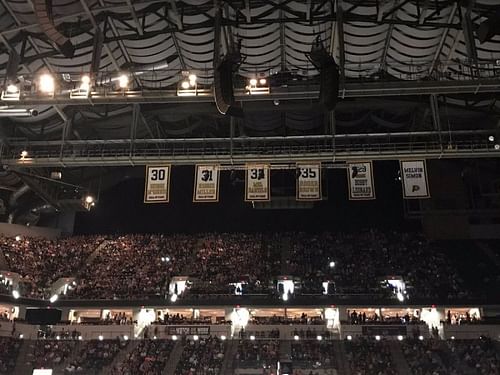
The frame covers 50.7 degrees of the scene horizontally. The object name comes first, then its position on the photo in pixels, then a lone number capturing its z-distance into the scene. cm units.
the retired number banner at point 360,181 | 2291
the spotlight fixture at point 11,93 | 2062
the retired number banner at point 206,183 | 2305
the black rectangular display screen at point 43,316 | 3253
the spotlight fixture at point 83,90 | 2044
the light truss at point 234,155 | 2336
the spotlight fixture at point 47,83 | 2066
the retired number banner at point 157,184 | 2316
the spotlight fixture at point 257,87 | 2000
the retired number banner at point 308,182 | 2319
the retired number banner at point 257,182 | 2305
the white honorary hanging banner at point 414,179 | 2222
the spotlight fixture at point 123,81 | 2091
